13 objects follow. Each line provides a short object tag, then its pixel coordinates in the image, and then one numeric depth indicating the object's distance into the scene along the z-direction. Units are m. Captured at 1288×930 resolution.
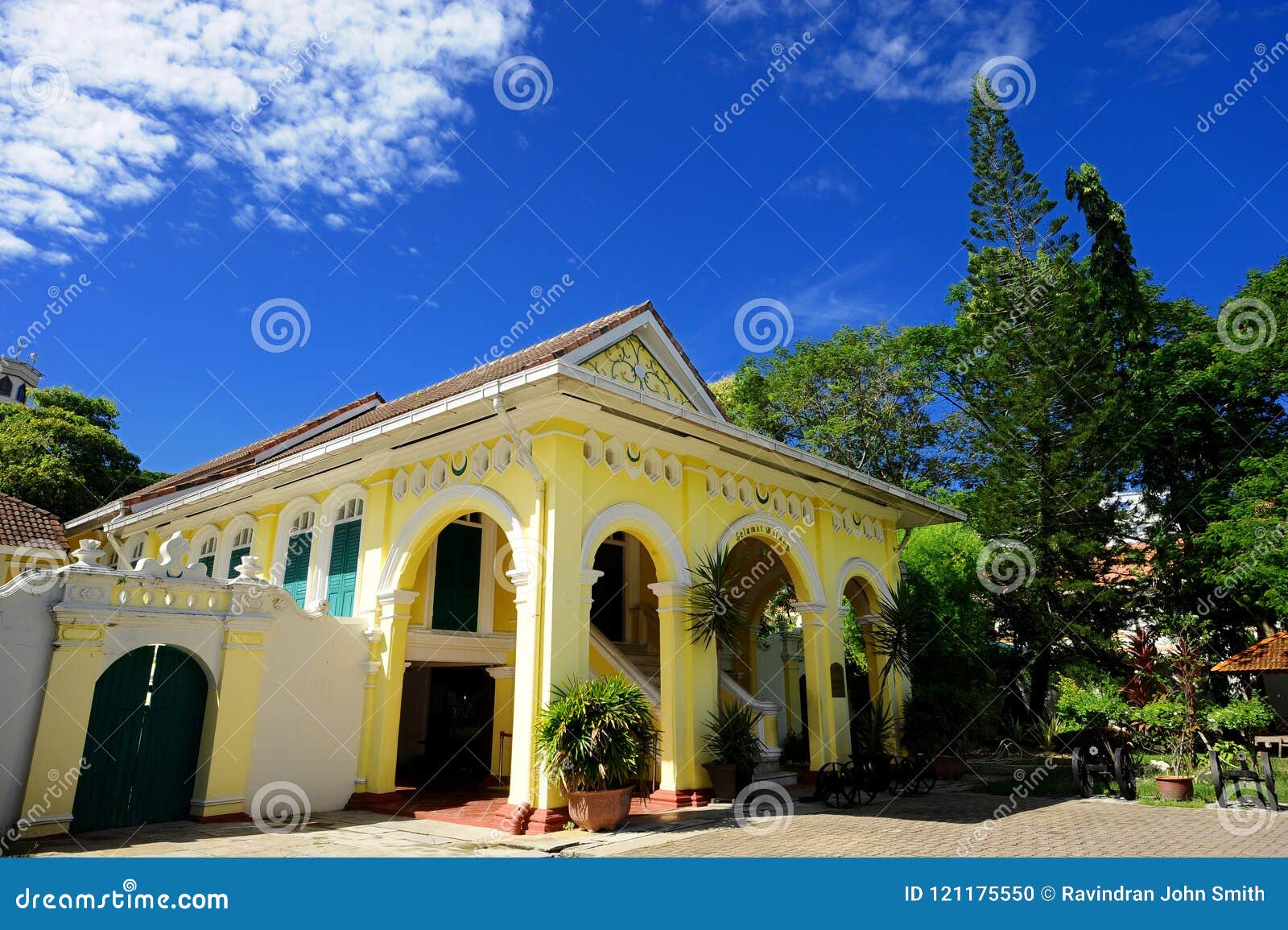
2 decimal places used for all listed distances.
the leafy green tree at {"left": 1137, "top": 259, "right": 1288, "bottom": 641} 16.56
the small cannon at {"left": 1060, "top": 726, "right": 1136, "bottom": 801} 10.15
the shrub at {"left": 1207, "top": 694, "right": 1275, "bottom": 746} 13.41
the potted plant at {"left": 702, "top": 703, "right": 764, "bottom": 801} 9.30
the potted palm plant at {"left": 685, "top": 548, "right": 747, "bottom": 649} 9.77
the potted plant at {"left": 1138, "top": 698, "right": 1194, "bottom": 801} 12.57
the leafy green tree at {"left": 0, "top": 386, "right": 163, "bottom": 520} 21.72
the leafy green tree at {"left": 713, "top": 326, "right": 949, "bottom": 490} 24.47
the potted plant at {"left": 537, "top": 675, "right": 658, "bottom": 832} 7.64
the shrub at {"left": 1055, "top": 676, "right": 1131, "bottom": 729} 14.28
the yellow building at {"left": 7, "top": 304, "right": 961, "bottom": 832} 8.30
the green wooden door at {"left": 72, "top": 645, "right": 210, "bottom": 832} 7.52
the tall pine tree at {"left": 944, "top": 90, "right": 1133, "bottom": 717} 17.78
